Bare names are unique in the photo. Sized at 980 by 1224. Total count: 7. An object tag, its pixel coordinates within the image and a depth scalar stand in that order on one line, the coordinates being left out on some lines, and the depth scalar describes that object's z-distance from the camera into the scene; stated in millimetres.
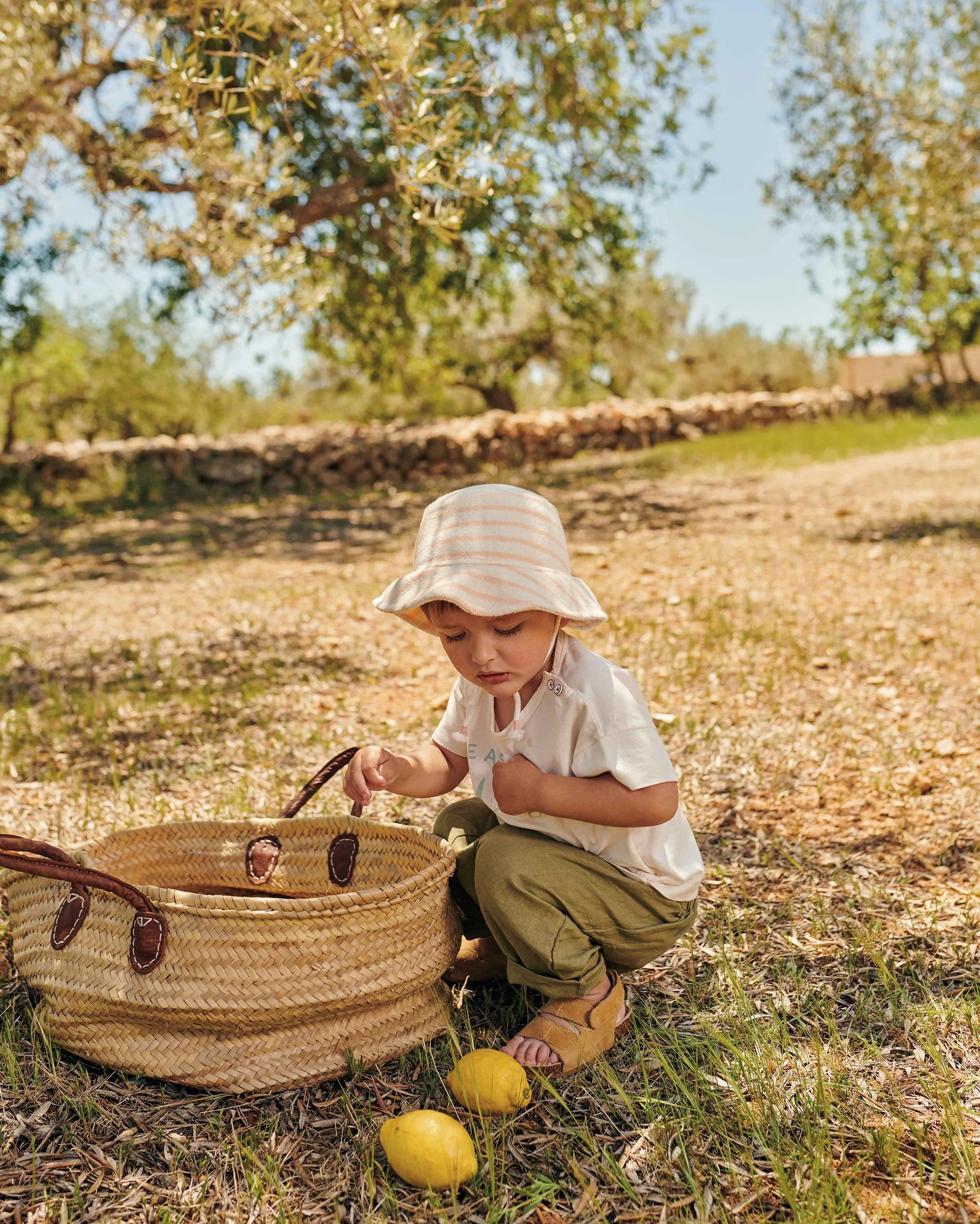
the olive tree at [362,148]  3920
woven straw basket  2080
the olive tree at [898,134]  8570
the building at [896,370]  22891
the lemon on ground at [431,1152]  1806
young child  2111
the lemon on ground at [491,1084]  1993
